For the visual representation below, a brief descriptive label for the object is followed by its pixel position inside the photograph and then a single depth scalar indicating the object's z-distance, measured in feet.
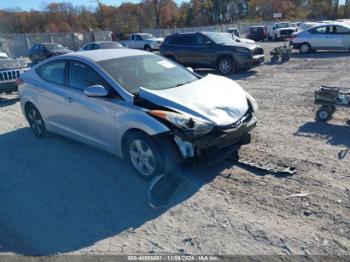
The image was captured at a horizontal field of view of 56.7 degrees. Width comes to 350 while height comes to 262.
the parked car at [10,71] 33.70
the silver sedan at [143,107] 13.02
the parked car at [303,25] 96.50
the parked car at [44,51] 75.72
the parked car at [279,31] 104.73
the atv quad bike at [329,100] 19.47
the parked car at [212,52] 41.68
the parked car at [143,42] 90.26
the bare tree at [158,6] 242.37
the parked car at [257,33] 109.70
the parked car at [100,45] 64.13
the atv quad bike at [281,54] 51.98
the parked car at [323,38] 56.85
